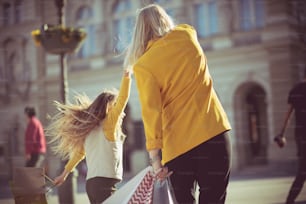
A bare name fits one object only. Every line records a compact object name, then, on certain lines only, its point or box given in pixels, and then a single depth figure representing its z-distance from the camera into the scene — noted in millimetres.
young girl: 3971
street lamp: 7844
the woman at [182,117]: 2863
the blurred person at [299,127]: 5484
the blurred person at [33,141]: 9070
